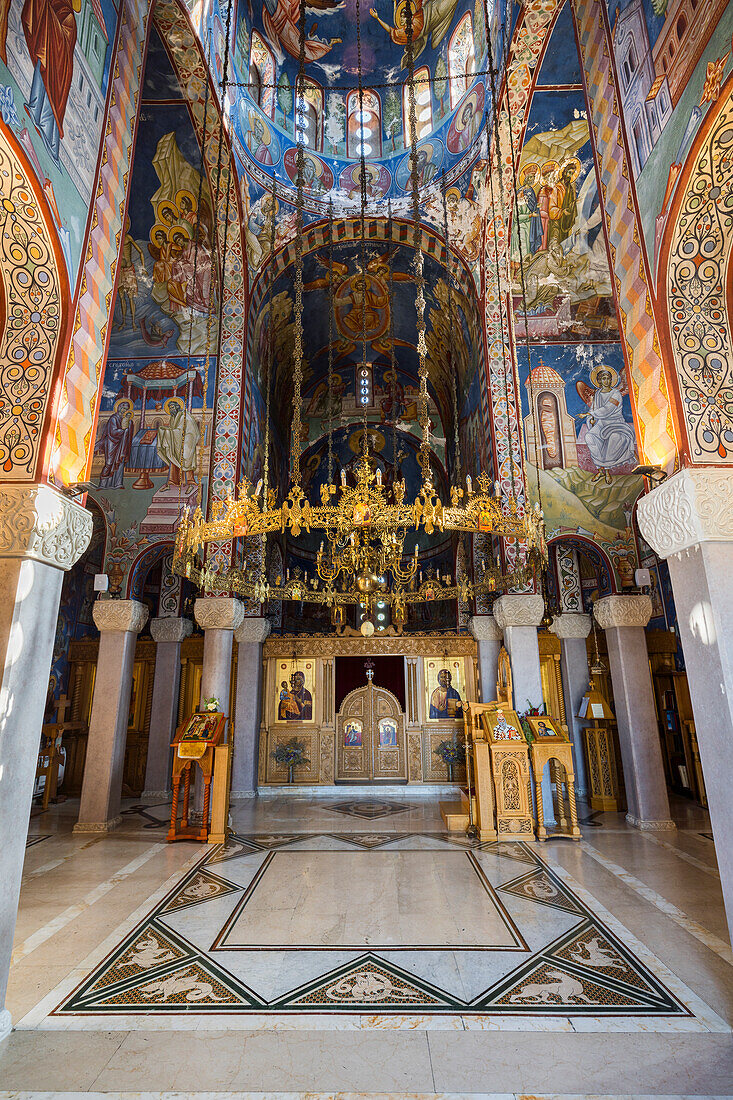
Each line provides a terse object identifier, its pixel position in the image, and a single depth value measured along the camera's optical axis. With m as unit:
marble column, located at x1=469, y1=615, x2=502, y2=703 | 12.12
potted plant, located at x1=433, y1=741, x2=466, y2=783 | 13.35
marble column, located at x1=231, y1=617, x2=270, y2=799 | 12.28
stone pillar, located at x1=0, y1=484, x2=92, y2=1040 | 3.78
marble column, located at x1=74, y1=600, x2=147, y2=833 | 9.32
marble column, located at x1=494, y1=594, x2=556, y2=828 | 9.56
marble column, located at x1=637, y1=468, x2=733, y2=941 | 3.80
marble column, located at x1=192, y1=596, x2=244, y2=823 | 9.98
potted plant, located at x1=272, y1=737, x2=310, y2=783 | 13.26
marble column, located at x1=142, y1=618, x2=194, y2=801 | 12.23
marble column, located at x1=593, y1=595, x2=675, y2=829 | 9.34
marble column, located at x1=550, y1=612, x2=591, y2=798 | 11.88
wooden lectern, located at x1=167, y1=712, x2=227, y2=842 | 8.57
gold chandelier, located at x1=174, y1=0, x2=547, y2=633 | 6.22
